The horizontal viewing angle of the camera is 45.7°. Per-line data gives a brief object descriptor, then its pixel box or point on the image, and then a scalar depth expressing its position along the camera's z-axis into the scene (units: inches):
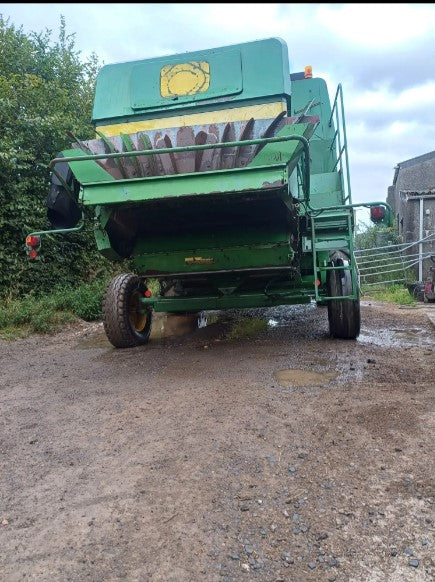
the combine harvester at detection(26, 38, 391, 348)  164.1
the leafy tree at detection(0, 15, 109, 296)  329.1
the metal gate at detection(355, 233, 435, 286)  589.0
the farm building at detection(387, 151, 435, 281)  601.6
